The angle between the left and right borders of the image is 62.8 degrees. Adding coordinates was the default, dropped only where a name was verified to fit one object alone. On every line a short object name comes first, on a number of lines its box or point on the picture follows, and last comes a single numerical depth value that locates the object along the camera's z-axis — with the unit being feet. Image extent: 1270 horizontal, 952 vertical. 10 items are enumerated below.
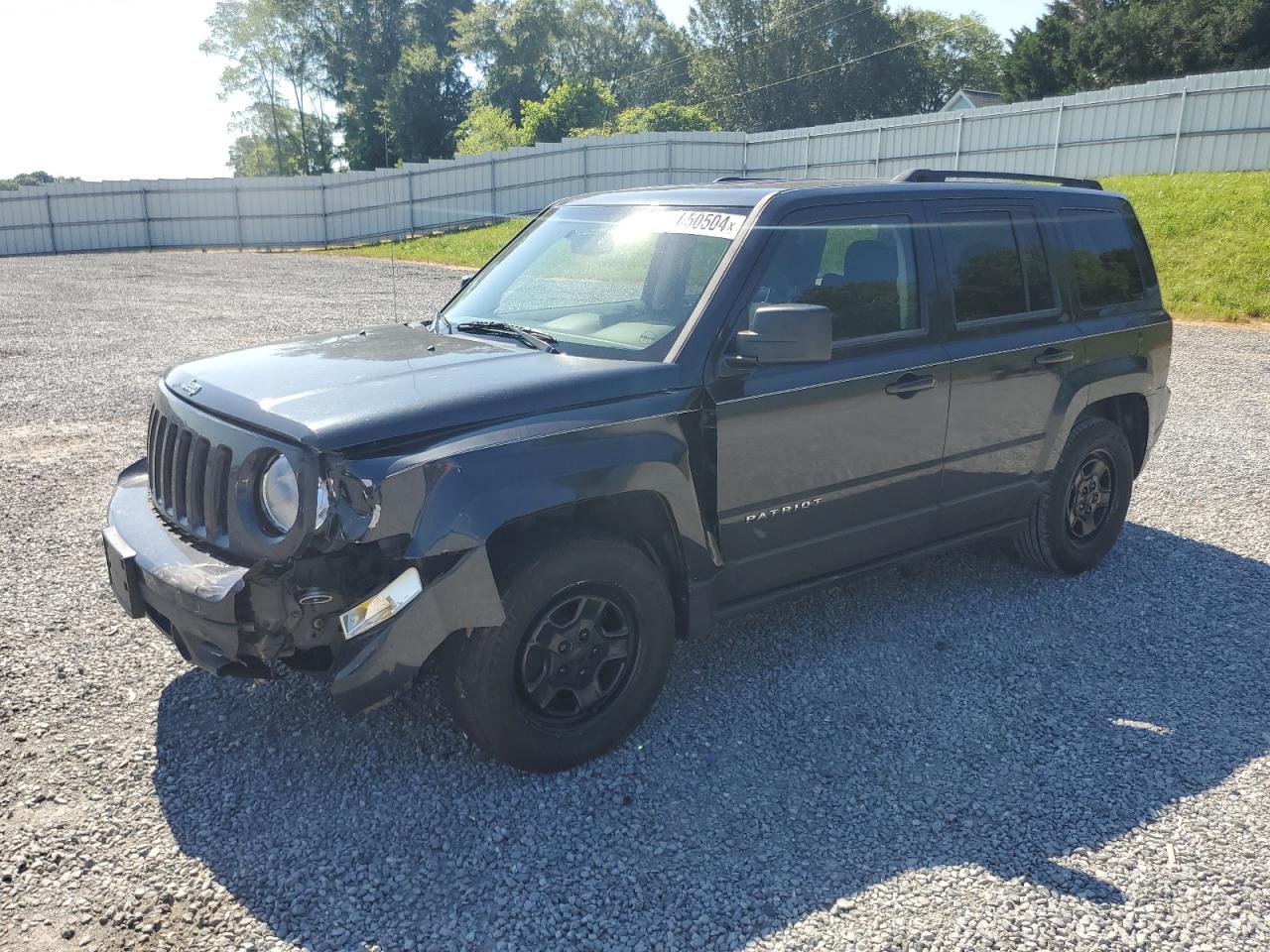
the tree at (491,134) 141.08
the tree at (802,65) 202.08
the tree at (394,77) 180.75
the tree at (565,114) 135.13
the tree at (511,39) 198.49
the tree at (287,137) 221.68
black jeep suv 10.22
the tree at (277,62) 200.85
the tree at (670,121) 134.21
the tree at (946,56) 203.51
